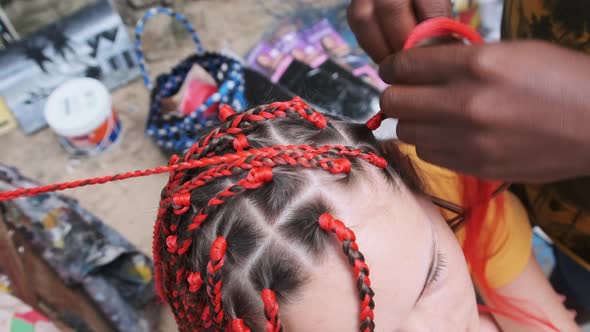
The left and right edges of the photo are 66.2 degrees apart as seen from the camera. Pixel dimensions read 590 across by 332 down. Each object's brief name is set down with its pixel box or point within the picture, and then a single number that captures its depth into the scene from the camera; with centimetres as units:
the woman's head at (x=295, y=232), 56
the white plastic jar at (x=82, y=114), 155
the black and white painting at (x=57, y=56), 168
